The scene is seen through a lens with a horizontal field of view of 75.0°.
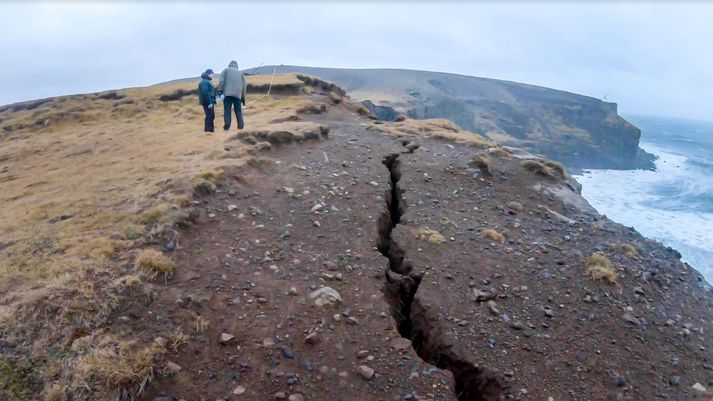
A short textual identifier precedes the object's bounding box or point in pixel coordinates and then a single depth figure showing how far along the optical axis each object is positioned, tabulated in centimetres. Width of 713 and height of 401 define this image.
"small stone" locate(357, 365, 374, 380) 605
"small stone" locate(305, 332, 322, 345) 650
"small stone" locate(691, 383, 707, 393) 660
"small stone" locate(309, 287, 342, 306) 732
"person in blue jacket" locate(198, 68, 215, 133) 1761
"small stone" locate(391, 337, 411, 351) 656
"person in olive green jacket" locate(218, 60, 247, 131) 1706
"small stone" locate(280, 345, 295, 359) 623
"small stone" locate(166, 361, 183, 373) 587
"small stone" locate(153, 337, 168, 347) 614
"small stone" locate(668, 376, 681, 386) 670
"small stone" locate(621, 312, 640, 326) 790
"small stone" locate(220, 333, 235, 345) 634
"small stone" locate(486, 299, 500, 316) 765
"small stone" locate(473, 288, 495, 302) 795
